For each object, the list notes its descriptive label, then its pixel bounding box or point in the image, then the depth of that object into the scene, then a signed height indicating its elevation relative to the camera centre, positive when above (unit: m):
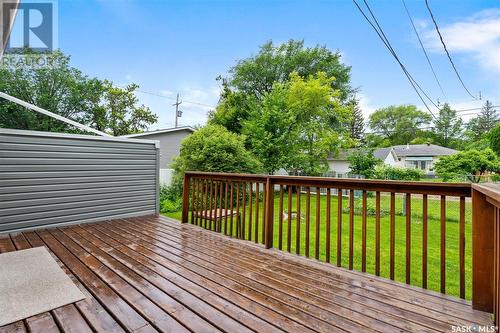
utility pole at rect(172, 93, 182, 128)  19.60 +4.43
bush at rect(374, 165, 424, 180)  9.92 -0.21
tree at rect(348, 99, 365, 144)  32.41 +5.36
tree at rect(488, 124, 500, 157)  14.66 +1.72
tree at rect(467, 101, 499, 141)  29.93 +5.83
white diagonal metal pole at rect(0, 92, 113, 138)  4.14 +0.97
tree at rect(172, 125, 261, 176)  8.09 +0.43
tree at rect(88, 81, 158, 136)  13.04 +3.07
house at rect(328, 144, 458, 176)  19.52 +1.15
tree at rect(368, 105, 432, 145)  29.78 +5.54
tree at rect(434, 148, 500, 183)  10.79 +0.18
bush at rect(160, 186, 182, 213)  7.62 -1.08
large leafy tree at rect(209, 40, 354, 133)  15.42 +6.19
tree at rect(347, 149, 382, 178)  10.55 +0.20
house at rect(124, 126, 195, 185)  12.08 +1.36
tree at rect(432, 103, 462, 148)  27.80 +4.48
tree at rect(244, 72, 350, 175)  10.52 +1.88
